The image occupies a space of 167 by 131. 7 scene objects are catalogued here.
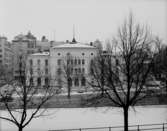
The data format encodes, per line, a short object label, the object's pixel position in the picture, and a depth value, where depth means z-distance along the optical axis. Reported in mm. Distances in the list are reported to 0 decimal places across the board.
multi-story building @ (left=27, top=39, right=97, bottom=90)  56709
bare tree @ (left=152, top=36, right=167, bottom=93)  24056
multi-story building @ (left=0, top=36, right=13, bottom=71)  82625
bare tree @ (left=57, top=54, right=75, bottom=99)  49544
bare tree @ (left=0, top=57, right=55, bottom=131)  15961
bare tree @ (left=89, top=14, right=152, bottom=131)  14413
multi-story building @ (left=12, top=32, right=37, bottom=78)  97462
